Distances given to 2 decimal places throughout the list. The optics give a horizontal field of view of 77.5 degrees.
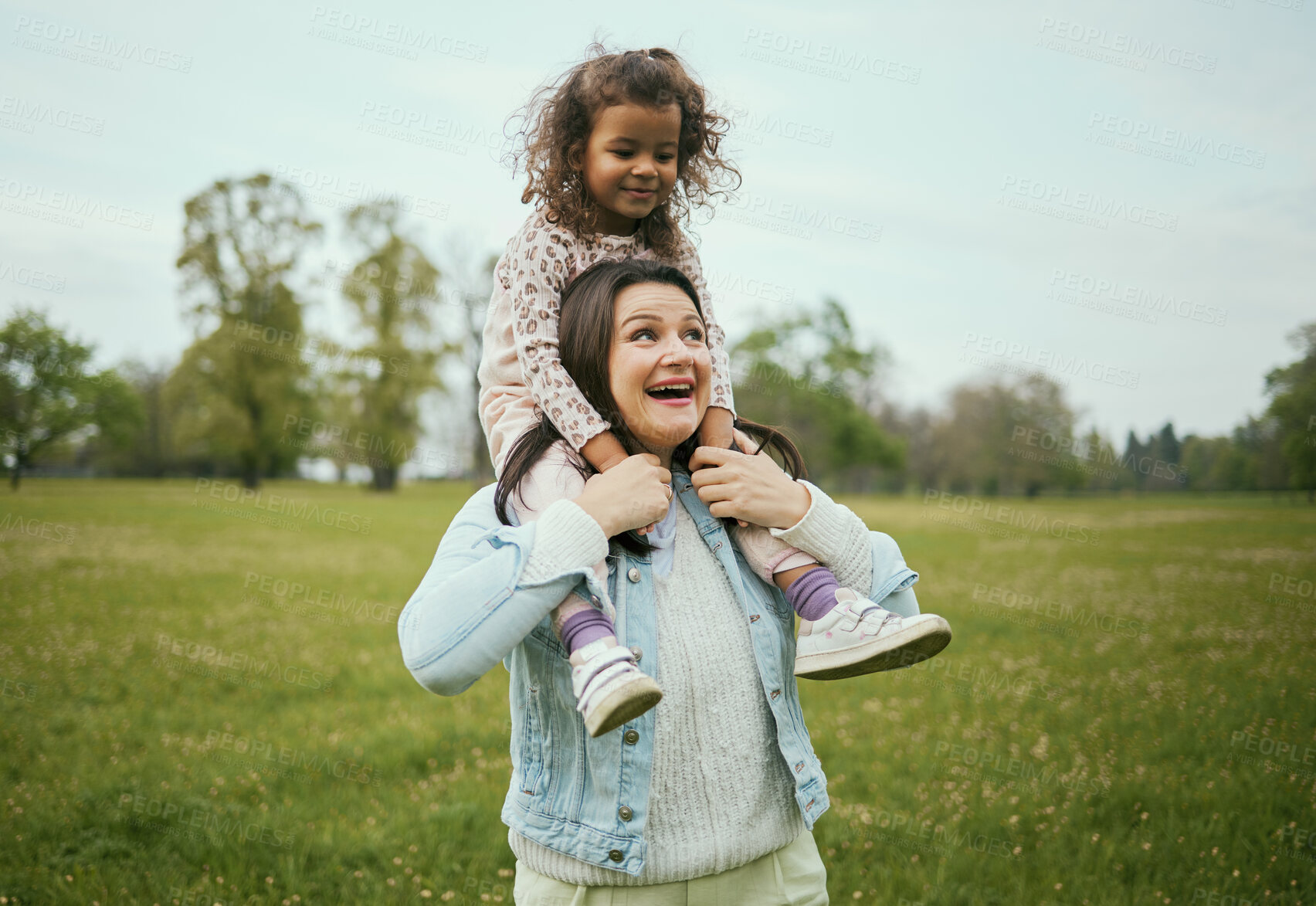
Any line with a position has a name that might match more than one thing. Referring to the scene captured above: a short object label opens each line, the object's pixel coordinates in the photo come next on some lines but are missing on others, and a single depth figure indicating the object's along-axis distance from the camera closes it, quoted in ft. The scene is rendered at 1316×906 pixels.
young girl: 6.28
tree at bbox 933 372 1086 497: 116.37
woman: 5.99
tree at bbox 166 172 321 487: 121.39
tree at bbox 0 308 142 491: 86.48
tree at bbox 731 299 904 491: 175.01
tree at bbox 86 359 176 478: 164.76
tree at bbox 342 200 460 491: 137.59
